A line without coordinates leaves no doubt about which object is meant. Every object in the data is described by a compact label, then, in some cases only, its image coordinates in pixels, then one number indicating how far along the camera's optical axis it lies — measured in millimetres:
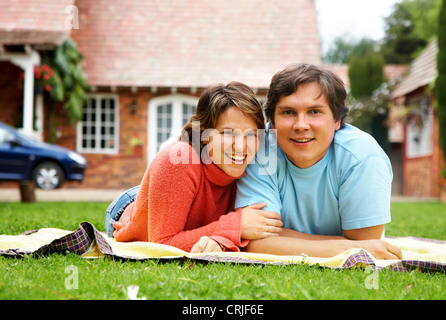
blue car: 10797
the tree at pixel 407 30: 26938
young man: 3010
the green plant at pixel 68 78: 12930
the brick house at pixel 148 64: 14398
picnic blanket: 2771
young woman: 2994
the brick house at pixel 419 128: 14602
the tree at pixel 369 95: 17812
